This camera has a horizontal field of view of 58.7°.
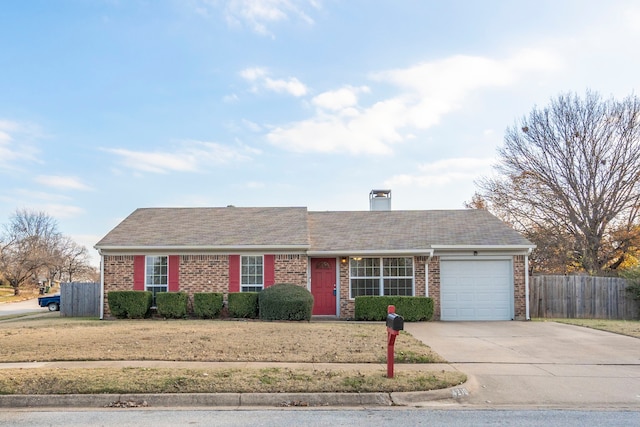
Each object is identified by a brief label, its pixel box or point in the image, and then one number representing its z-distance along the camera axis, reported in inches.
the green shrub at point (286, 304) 703.1
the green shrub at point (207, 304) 759.1
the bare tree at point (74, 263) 2598.4
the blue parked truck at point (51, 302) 1155.9
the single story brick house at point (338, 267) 776.9
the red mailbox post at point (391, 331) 325.1
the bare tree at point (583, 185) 1199.6
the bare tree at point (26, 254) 2208.4
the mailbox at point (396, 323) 324.5
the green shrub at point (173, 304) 762.2
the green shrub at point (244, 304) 751.1
